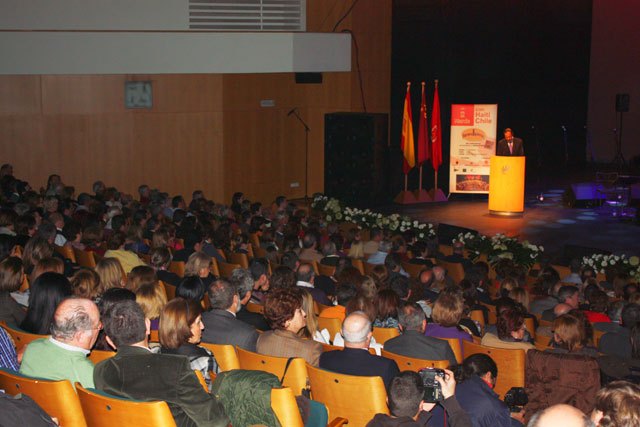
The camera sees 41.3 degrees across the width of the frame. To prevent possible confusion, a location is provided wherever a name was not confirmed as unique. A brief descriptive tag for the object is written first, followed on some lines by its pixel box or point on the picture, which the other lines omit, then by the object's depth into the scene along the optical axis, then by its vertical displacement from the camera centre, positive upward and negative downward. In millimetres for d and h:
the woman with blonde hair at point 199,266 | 6789 -1174
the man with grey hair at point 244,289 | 5613 -1157
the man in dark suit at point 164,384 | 3377 -1077
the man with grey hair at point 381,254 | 9109 -1431
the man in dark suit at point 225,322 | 4977 -1213
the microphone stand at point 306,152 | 16750 -643
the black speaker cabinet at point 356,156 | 15406 -654
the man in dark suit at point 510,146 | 14344 -409
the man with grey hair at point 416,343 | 5039 -1325
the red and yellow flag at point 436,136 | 16203 -287
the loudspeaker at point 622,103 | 19328 +455
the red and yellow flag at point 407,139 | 15922 -341
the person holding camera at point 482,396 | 4070 -1335
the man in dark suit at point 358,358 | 4367 -1232
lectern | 14242 -1078
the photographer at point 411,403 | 3485 -1178
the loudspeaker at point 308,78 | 15891 +774
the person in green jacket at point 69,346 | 3898 -1054
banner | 15867 -453
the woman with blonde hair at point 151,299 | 5219 -1115
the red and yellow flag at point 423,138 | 16188 -326
